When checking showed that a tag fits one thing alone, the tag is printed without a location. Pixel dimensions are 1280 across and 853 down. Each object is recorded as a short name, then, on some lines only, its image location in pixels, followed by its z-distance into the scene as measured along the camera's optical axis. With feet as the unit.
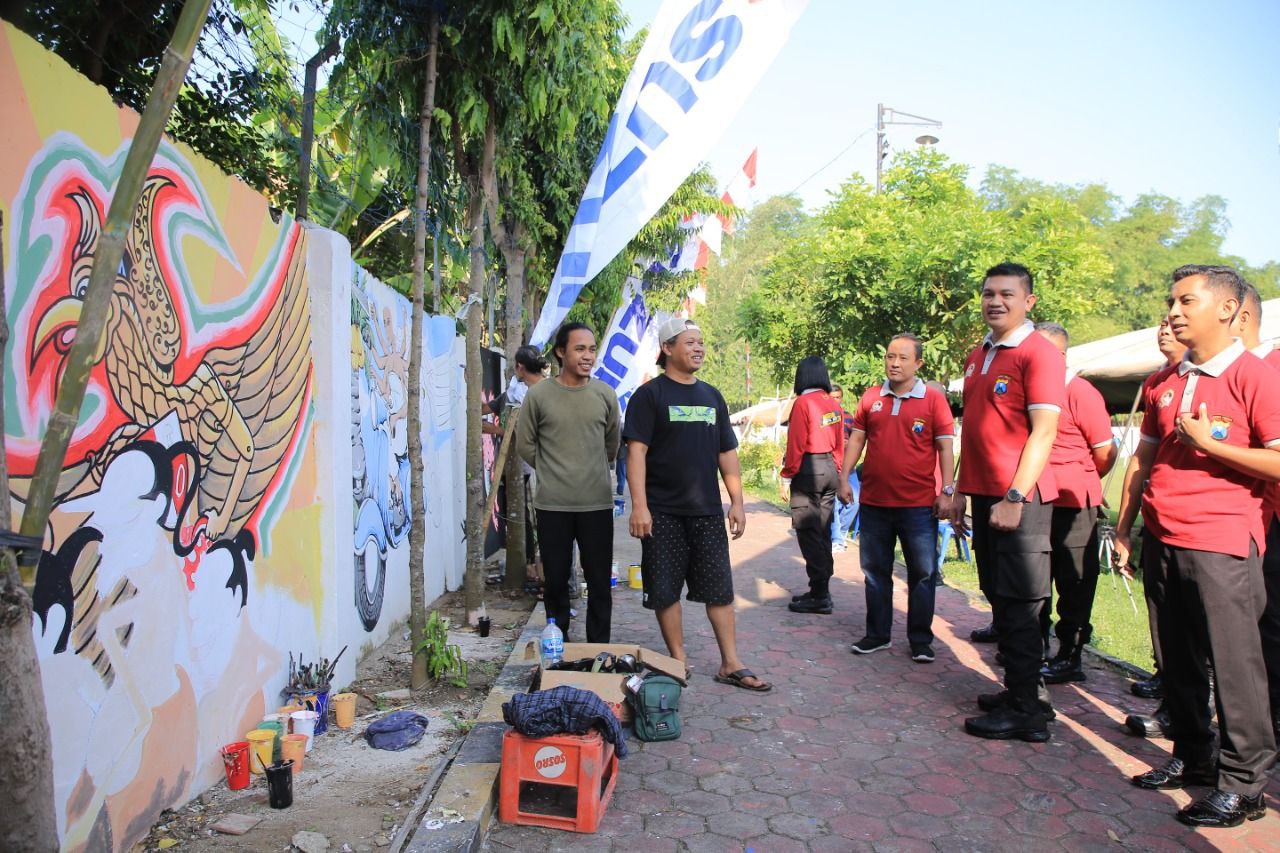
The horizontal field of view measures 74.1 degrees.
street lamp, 70.18
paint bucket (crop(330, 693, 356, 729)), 13.93
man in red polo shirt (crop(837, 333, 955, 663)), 18.35
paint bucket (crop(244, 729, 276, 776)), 11.77
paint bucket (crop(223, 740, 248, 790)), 11.35
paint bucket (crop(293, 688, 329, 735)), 13.46
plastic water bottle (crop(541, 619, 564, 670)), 14.91
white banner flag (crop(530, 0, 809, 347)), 17.87
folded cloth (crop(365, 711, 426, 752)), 13.15
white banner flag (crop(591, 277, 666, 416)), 33.32
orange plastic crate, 10.73
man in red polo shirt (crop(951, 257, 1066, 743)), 13.53
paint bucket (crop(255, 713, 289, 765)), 11.99
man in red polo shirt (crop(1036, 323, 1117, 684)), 16.33
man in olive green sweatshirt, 16.61
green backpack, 13.76
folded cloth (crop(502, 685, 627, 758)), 10.86
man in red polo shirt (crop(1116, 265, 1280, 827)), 10.81
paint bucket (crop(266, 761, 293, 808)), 10.90
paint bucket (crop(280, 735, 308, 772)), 12.03
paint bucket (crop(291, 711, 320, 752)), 12.65
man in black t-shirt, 16.08
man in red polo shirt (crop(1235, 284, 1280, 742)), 12.41
